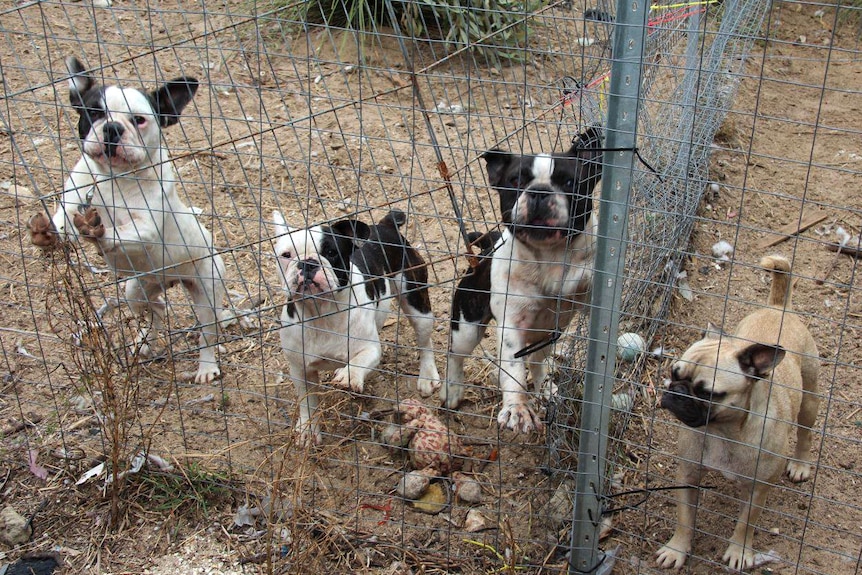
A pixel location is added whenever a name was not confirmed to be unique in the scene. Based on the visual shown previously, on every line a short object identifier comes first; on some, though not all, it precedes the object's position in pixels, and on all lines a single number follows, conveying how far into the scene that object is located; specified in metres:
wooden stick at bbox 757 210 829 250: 5.69
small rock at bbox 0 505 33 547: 3.47
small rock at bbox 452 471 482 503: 3.68
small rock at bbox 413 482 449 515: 3.65
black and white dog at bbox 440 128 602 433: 3.31
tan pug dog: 3.10
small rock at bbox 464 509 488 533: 3.53
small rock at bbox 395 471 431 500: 3.69
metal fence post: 2.50
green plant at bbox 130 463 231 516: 3.63
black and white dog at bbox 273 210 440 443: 3.70
